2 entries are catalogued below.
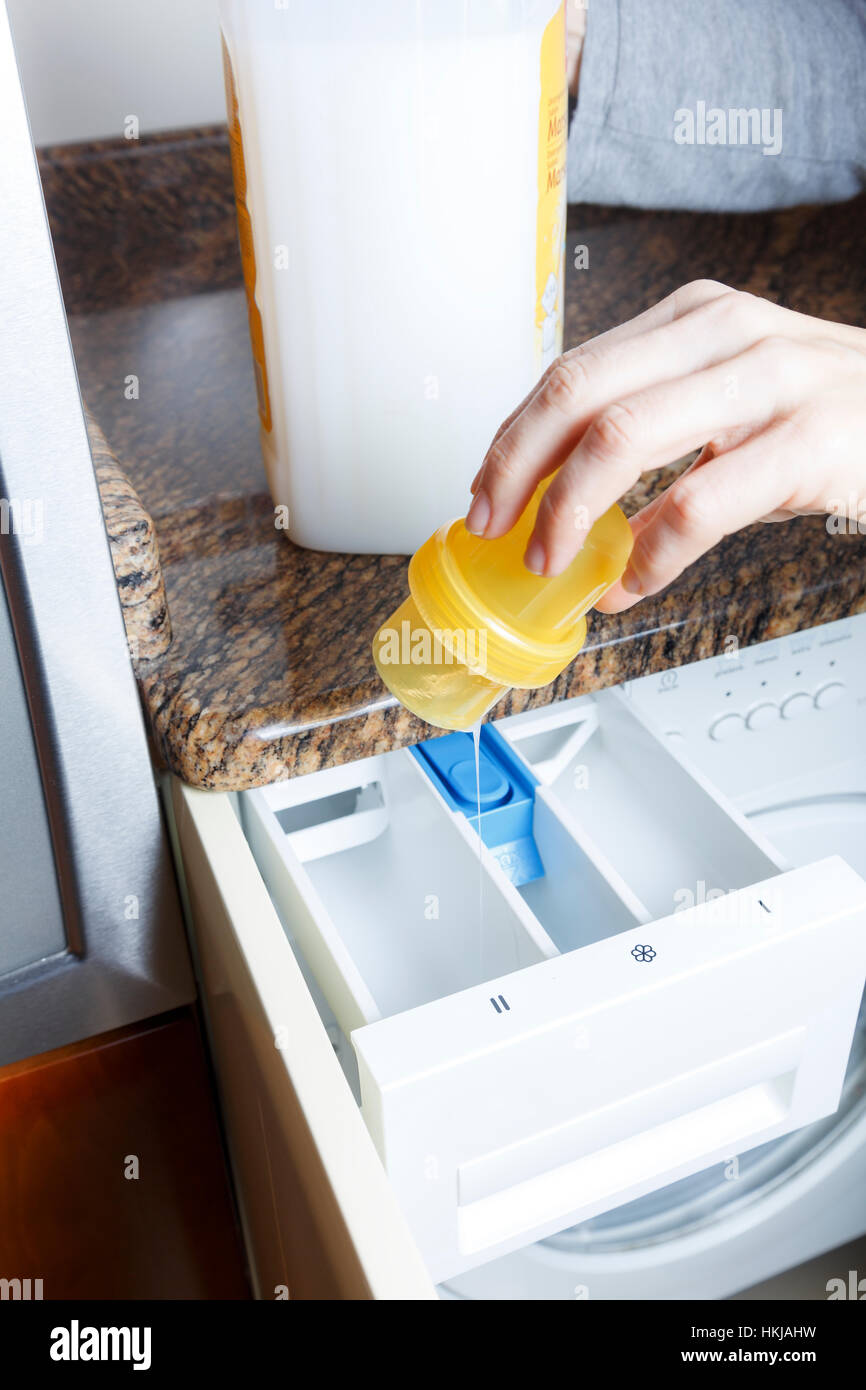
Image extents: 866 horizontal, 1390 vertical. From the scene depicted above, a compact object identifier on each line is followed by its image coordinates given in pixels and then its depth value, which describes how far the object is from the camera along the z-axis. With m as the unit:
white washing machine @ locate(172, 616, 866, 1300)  0.55
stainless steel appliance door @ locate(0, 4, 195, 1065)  0.50
